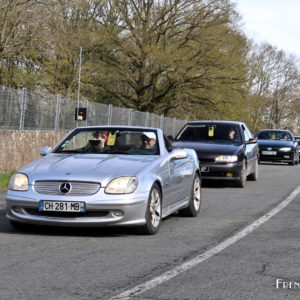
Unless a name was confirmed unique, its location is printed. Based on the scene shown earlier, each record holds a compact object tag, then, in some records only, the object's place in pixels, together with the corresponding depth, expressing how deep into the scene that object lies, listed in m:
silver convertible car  13.69
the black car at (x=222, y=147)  27.49
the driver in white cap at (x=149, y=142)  16.15
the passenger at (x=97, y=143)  16.20
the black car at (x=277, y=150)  49.27
